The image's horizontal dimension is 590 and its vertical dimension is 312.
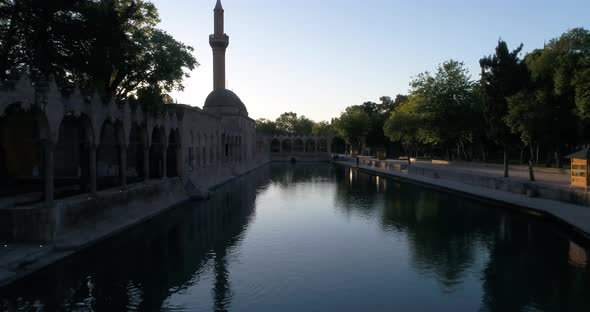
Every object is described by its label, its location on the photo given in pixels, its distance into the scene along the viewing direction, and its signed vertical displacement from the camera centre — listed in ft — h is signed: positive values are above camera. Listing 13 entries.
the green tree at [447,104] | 180.65 +19.15
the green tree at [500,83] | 111.96 +17.24
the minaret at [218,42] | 227.40 +57.09
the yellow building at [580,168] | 84.74 -3.97
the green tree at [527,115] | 100.07 +7.96
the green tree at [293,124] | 506.48 +31.12
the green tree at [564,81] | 84.58 +15.29
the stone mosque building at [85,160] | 49.65 -1.94
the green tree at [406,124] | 189.88 +11.42
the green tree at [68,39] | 71.31 +19.57
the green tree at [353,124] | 303.68 +18.08
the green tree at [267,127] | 482.28 +25.97
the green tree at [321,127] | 430.20 +22.95
